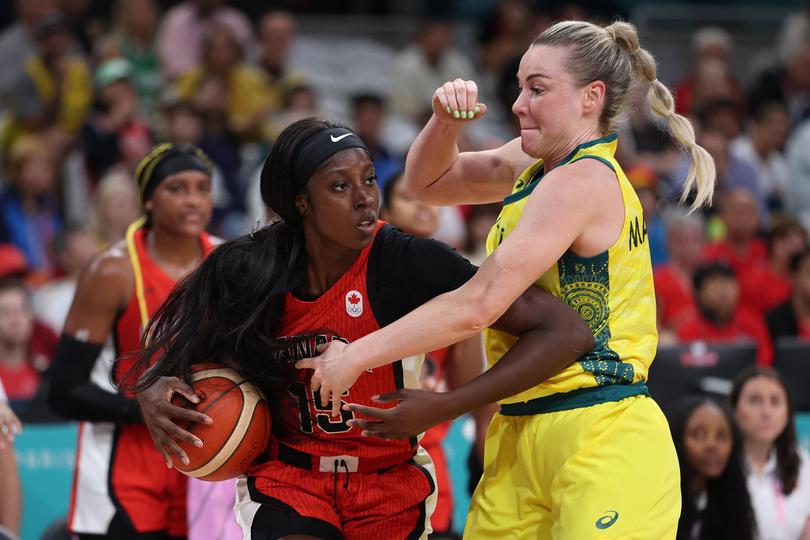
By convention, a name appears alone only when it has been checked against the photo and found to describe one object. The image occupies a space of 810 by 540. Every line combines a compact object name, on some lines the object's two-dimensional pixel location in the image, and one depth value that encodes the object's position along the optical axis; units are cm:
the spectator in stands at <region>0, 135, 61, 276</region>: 1836
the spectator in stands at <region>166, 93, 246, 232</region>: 1894
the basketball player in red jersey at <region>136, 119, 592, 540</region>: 706
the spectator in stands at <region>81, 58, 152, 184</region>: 1930
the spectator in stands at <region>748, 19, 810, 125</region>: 2523
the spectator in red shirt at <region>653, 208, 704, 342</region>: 1717
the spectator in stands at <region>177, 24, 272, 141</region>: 2052
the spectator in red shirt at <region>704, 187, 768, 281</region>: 1948
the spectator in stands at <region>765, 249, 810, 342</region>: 1673
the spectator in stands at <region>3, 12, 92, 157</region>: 1997
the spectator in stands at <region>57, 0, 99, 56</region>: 2211
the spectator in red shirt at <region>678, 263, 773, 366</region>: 1667
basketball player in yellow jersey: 663
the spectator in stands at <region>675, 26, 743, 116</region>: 2458
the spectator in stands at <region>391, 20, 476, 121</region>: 2291
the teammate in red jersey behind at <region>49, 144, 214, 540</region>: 929
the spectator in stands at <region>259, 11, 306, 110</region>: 2144
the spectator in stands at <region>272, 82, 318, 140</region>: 2020
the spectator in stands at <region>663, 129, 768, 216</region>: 2166
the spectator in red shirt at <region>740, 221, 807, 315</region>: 1852
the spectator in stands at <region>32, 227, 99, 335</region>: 1620
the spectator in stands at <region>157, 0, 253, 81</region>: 2142
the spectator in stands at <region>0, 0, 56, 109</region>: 2142
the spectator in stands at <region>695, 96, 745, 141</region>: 2327
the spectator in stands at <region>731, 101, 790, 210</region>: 2342
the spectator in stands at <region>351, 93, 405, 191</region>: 2020
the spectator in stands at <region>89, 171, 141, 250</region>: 1698
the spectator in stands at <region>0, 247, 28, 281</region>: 1634
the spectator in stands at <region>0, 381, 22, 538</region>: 1054
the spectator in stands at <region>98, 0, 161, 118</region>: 2139
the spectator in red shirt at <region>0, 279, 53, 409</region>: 1465
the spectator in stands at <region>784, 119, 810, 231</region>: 2209
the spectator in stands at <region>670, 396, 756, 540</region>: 1149
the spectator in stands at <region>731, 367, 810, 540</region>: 1203
